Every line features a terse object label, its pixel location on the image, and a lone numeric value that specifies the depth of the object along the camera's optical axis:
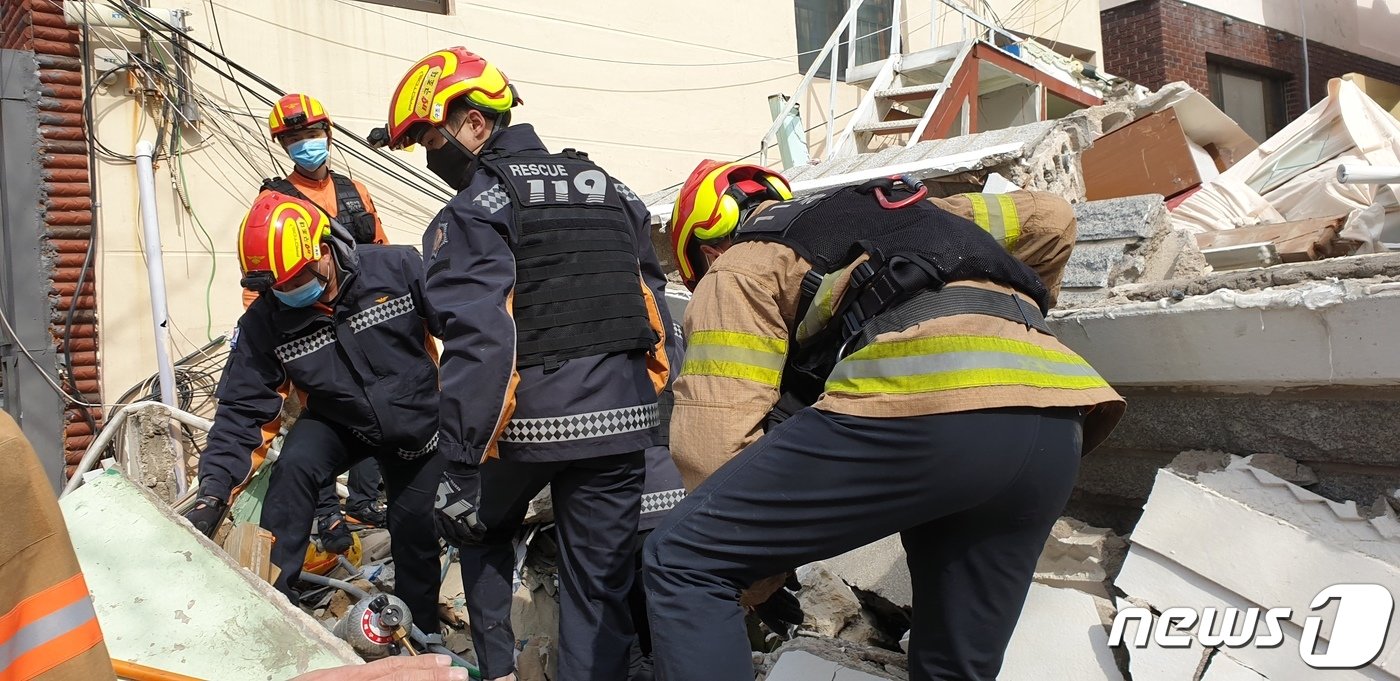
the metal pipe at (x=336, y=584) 4.29
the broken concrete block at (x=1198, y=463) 2.87
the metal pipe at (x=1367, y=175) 3.53
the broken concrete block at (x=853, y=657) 2.80
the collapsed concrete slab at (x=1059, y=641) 2.65
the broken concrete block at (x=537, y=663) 3.84
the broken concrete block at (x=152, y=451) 5.17
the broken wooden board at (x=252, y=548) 3.52
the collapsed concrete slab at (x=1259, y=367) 2.48
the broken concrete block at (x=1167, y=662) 2.51
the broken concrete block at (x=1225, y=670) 2.46
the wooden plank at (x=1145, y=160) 5.63
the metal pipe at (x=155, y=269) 5.58
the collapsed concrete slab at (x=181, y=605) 2.30
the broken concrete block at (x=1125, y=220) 3.44
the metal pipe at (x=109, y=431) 4.99
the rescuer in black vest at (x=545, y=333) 2.84
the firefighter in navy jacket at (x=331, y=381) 3.86
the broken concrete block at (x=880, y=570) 3.31
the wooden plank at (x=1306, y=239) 3.87
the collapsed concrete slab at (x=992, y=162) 4.69
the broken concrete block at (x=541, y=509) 4.48
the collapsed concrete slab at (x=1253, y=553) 2.44
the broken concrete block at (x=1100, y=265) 3.32
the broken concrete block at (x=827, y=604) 3.30
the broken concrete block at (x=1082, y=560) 2.95
